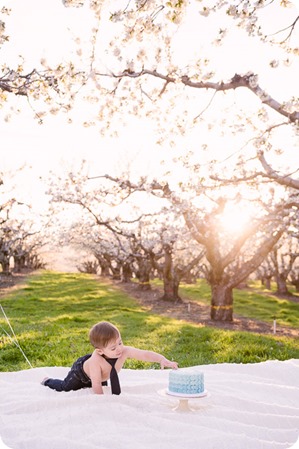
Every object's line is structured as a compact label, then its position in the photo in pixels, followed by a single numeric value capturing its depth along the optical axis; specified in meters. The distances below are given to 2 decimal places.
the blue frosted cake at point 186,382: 4.65
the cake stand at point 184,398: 4.59
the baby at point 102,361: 5.01
